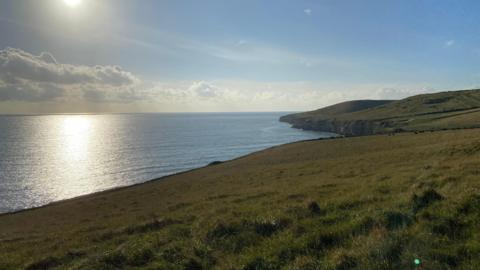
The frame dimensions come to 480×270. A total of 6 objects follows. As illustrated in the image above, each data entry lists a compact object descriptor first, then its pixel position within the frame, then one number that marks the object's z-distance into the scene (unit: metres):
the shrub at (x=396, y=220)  8.58
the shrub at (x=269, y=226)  10.12
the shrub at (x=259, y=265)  7.45
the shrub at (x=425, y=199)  10.11
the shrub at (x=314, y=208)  11.83
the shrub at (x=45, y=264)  10.93
